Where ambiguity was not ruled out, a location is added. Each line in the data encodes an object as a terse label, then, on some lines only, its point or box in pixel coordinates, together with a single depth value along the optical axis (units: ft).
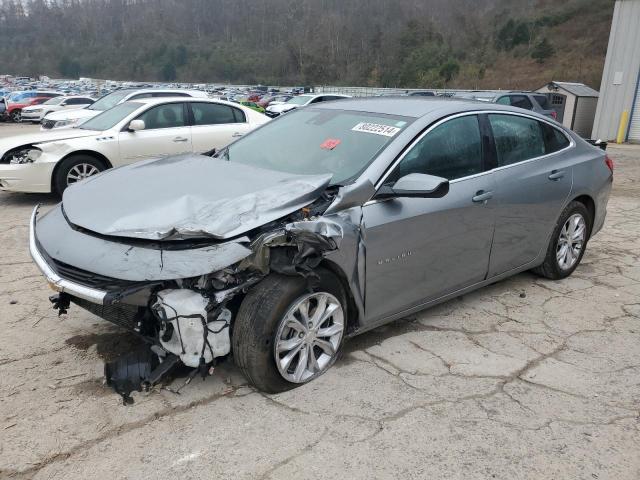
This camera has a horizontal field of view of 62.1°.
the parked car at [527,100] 49.74
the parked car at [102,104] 40.50
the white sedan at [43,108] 76.74
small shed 69.72
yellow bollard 60.54
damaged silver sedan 8.69
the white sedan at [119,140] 23.18
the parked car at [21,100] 84.43
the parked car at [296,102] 66.85
